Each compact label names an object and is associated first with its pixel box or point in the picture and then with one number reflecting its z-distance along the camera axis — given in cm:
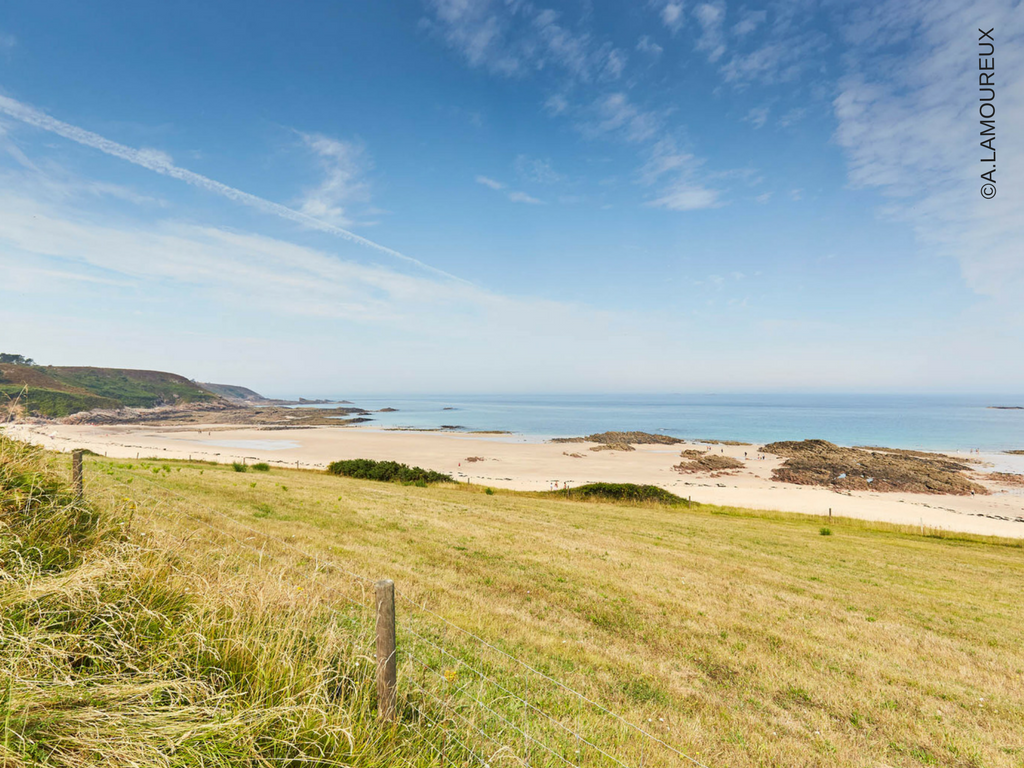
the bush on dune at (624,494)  3628
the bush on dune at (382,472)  3559
